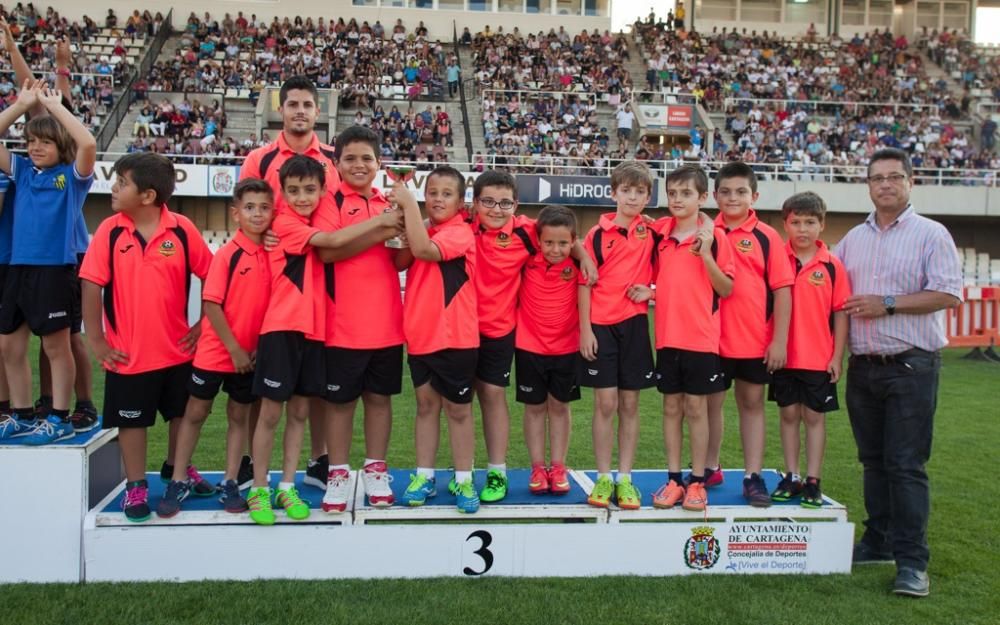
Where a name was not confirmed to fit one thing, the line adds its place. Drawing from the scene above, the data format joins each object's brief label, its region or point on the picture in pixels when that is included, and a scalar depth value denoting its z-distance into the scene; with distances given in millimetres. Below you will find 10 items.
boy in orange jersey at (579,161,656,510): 4574
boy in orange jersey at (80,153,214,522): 4180
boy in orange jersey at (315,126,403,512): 4348
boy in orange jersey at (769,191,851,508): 4707
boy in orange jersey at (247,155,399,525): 4176
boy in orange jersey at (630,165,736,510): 4520
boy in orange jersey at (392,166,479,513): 4348
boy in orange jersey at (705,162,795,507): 4668
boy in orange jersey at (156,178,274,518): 4242
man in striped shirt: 4297
